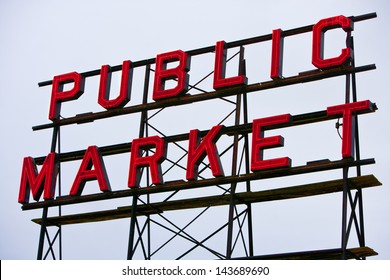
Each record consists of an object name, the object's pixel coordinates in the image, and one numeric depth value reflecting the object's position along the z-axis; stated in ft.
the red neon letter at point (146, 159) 107.86
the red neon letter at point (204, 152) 105.50
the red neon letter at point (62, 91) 117.08
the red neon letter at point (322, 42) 102.99
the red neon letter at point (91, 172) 110.52
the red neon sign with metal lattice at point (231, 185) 98.53
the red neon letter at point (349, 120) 98.78
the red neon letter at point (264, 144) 101.09
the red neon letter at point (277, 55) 105.50
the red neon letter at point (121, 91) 114.32
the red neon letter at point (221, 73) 107.86
